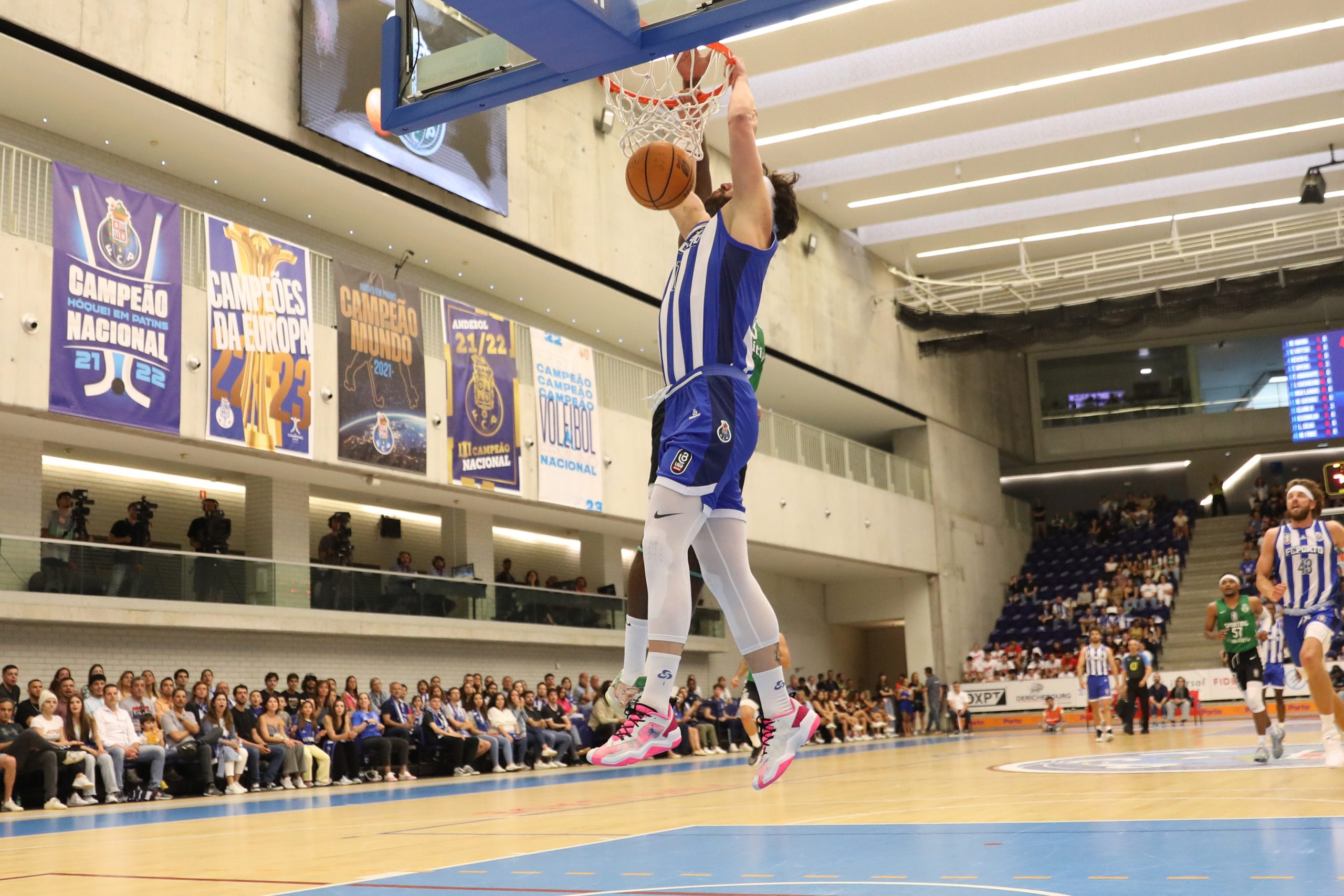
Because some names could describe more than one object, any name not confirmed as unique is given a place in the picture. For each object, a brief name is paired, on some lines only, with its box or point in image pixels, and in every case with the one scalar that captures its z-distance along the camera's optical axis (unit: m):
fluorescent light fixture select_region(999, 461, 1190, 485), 43.72
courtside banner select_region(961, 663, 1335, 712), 29.11
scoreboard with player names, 28.88
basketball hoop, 5.62
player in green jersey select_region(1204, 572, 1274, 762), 12.27
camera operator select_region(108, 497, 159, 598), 17.28
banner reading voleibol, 20.98
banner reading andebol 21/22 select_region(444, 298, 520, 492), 19.50
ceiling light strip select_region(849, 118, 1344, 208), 25.73
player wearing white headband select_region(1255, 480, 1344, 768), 9.49
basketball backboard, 5.05
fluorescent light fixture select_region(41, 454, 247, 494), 18.02
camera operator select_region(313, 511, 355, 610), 20.48
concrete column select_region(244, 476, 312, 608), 19.12
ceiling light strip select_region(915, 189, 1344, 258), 29.16
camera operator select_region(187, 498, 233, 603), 17.86
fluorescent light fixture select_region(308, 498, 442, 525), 21.89
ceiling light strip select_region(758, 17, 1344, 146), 21.95
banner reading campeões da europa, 15.82
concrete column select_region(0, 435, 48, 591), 15.98
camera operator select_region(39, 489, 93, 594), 14.75
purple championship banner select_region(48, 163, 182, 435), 14.06
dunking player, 4.03
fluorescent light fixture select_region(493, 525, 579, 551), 25.41
